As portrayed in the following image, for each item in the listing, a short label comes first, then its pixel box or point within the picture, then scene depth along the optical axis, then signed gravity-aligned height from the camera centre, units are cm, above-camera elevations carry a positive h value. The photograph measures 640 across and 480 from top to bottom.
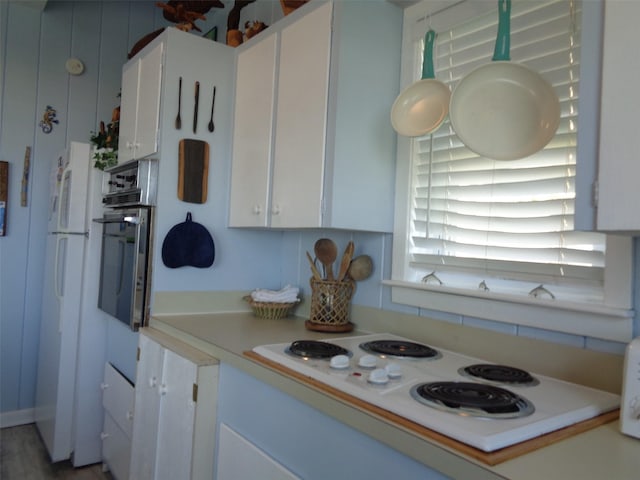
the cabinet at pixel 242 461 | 130 -64
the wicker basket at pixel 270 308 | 220 -30
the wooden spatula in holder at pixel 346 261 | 192 -5
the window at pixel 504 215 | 130 +13
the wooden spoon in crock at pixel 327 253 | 200 -3
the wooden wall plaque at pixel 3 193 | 314 +24
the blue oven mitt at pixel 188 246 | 213 -3
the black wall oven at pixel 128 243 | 215 -3
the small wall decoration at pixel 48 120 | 329 +78
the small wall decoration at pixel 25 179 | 323 +35
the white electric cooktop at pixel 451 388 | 88 -32
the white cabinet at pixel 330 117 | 170 +49
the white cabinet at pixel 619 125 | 91 +27
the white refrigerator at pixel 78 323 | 260 -49
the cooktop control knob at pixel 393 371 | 117 -30
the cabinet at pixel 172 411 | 161 -63
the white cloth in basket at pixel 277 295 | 220 -24
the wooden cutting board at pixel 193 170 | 219 +32
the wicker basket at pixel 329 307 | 190 -24
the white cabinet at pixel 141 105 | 222 +66
